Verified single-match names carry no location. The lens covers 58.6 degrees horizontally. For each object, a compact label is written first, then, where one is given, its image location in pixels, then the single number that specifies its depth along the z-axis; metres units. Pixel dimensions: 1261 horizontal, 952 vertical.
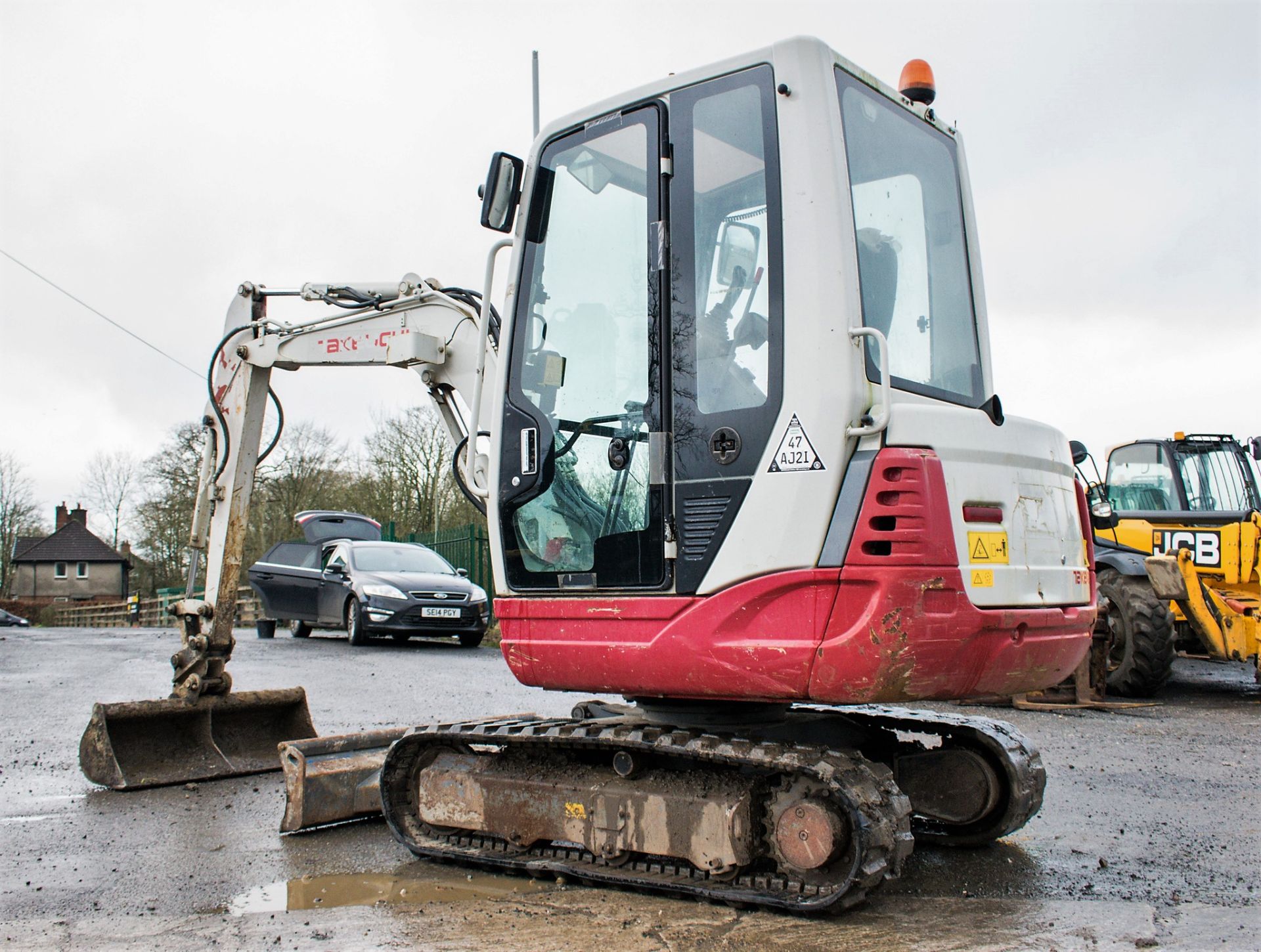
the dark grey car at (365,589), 15.54
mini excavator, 3.78
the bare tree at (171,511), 43.38
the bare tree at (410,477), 38.22
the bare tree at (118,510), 64.47
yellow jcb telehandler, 10.24
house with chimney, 76.44
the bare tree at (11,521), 65.94
